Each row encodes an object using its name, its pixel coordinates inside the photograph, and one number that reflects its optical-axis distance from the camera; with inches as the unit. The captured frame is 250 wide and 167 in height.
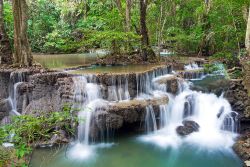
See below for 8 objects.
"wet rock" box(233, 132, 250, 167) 191.5
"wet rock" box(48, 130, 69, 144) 208.6
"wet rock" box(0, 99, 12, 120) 243.1
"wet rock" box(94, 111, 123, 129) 219.4
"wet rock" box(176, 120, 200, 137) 231.2
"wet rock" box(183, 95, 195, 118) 254.3
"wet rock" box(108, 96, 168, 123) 222.7
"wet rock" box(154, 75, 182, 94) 262.7
